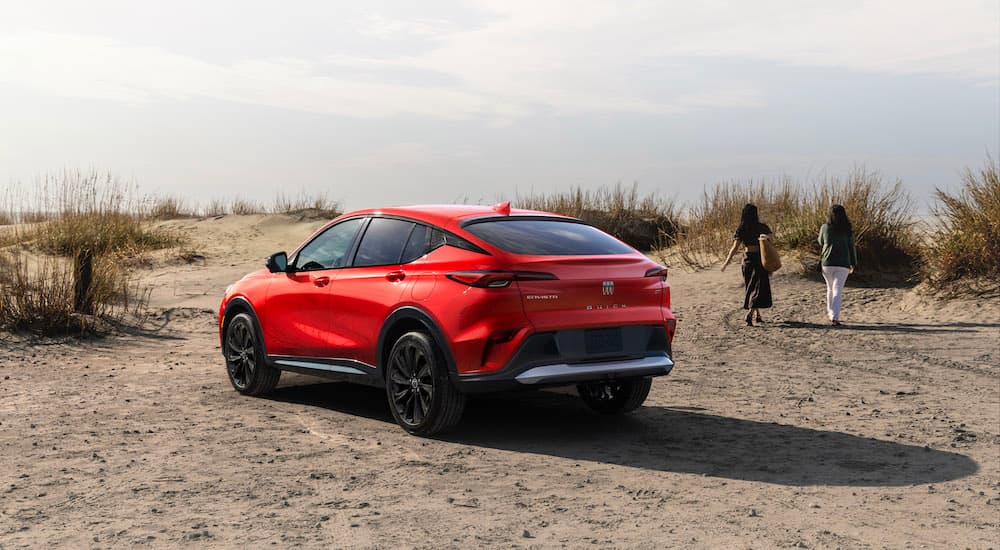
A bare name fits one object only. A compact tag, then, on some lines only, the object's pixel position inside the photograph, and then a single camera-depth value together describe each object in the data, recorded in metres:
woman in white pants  16.89
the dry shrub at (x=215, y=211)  36.74
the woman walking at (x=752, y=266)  16.89
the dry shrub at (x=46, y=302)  14.82
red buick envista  7.49
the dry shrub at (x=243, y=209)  37.19
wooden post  15.62
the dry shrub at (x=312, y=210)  35.97
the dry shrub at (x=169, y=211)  36.56
